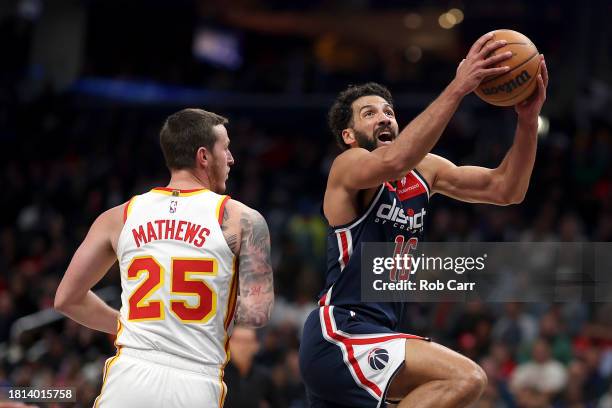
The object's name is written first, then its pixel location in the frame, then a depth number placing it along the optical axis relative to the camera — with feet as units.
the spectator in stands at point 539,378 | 34.50
